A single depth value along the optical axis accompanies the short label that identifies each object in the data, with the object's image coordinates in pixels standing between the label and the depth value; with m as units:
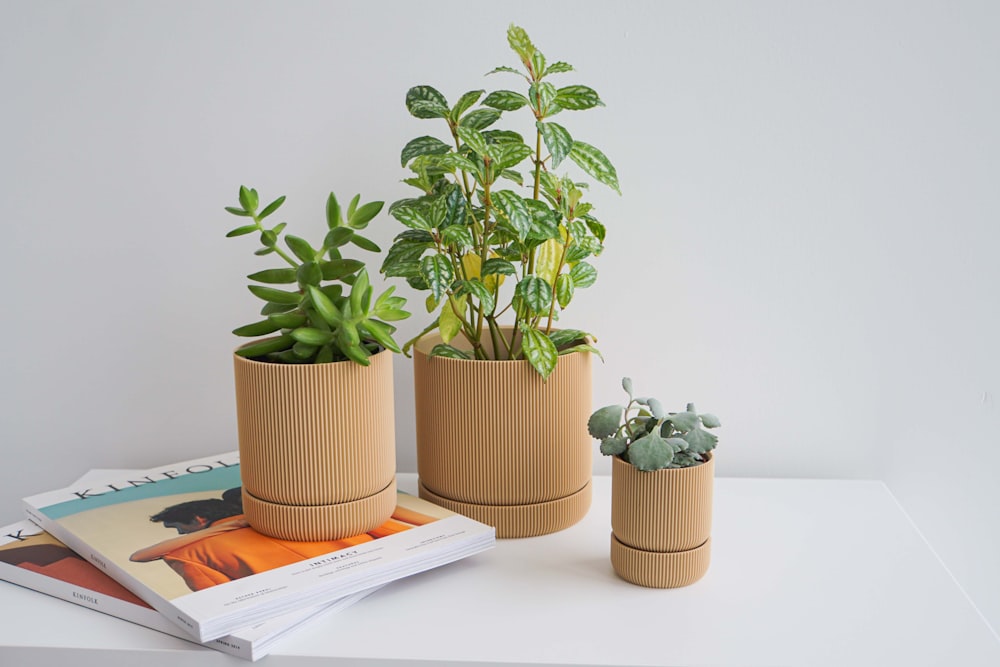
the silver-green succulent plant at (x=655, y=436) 0.75
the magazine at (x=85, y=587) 0.68
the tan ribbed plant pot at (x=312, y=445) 0.79
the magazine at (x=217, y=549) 0.70
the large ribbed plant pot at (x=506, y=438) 0.87
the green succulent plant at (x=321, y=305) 0.78
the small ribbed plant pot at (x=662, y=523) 0.77
